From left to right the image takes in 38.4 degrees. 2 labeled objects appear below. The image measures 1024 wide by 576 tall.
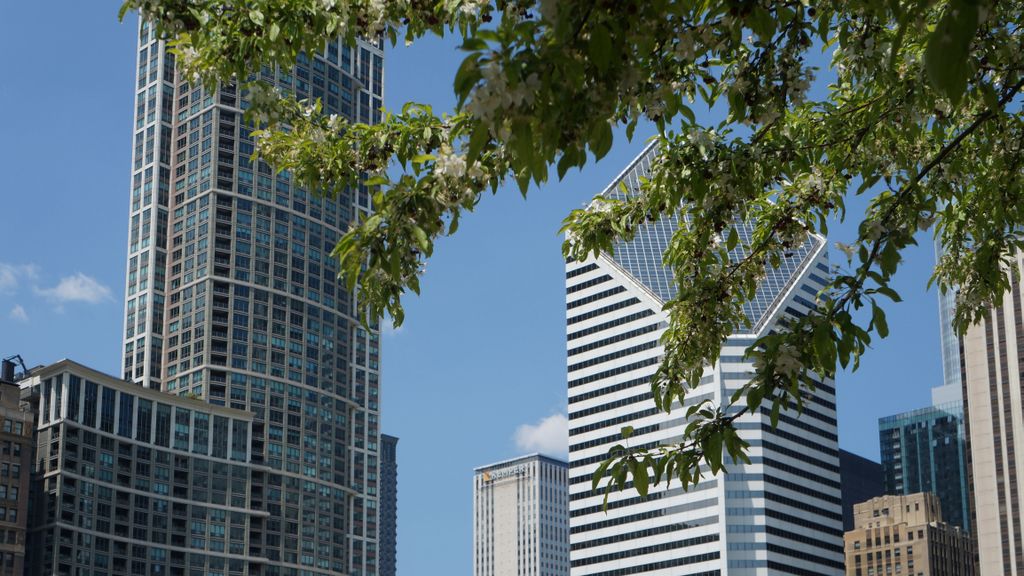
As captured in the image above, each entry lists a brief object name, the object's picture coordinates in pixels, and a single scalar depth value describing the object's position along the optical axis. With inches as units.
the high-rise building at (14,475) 6934.1
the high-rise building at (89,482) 7268.7
